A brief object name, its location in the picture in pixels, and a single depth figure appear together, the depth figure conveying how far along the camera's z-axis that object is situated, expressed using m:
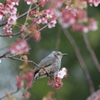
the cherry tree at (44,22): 5.79
